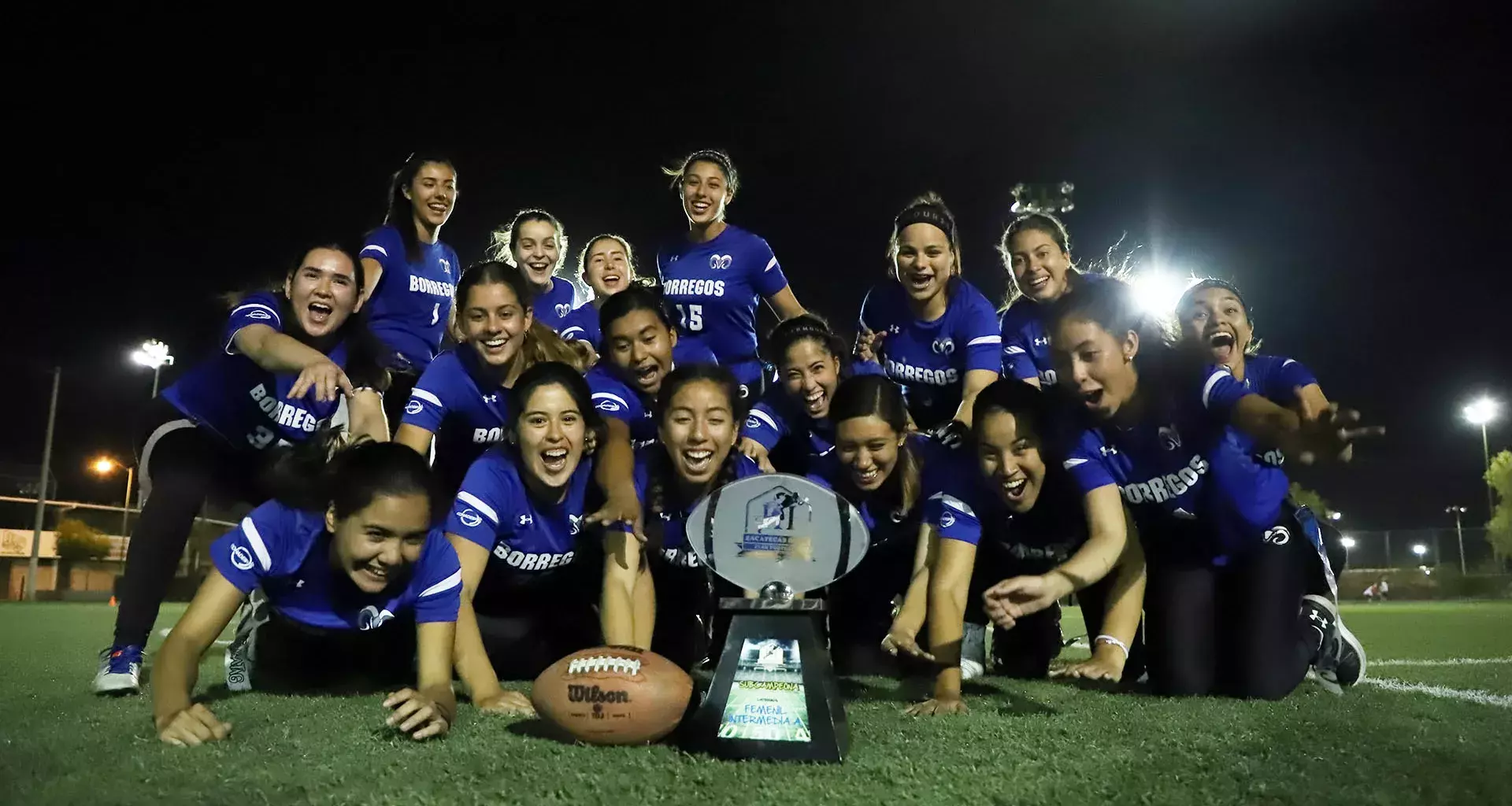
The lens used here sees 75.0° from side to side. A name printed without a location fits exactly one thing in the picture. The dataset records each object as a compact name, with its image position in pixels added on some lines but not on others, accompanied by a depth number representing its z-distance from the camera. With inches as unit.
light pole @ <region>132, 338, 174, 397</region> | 950.4
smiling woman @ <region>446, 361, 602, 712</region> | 144.6
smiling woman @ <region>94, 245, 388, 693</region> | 155.5
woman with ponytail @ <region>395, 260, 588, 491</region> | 169.3
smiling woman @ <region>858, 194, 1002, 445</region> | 196.9
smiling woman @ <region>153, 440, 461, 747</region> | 109.9
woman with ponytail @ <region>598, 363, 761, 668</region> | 143.7
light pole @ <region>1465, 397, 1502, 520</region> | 1254.3
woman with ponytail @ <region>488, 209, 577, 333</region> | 224.8
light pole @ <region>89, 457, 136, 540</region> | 1343.1
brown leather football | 105.7
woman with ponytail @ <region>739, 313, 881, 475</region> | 182.4
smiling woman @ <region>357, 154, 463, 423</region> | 201.9
